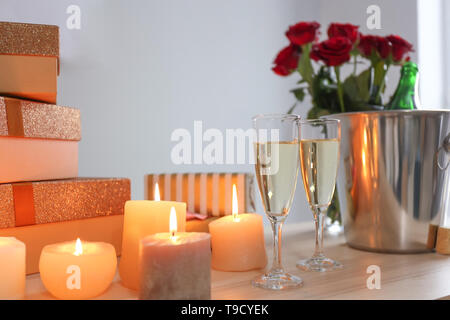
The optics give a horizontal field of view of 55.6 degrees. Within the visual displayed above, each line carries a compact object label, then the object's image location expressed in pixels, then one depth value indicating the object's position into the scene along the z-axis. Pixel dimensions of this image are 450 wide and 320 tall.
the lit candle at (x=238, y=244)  0.62
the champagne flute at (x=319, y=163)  0.63
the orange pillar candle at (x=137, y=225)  0.52
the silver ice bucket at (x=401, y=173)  0.69
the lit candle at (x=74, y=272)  0.47
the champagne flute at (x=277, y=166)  0.52
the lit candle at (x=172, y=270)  0.42
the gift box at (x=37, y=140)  0.62
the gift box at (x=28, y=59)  0.64
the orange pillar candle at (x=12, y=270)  0.46
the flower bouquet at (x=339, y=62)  0.88
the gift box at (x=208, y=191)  0.95
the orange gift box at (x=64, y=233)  0.60
